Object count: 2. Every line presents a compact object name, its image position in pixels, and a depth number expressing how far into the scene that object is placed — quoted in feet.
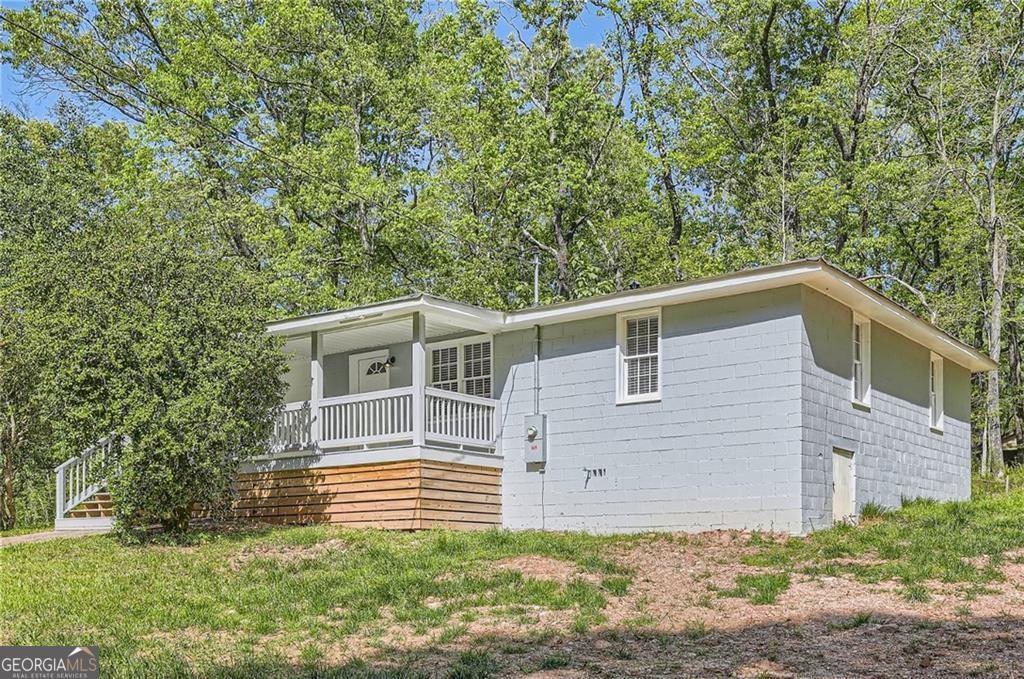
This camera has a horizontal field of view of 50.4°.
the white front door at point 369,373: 63.31
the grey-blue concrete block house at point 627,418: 47.65
